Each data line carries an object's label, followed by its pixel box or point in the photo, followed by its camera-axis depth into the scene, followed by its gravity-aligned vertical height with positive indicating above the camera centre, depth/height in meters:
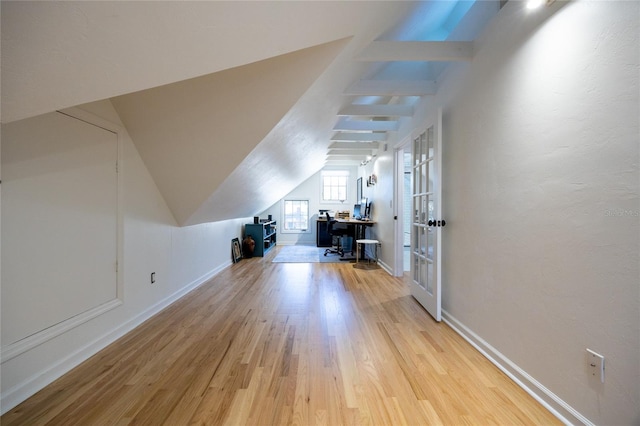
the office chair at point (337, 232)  5.45 -0.45
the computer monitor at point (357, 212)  5.71 +0.00
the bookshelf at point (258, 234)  5.39 -0.49
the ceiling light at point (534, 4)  1.25 +1.07
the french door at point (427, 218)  2.21 -0.06
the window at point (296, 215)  7.33 -0.09
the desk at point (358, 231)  5.52 -0.44
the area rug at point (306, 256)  5.02 -0.97
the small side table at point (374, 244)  4.43 -0.59
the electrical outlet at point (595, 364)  1.00 -0.63
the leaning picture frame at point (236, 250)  4.76 -0.77
